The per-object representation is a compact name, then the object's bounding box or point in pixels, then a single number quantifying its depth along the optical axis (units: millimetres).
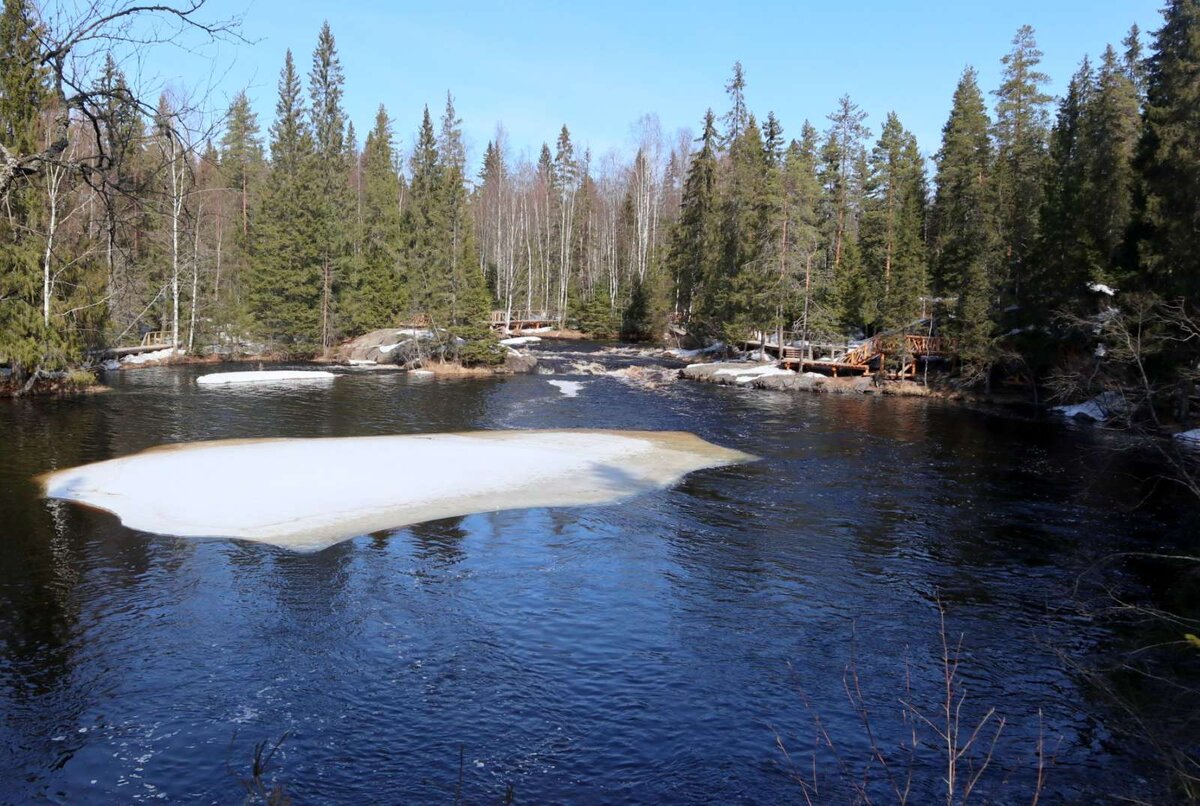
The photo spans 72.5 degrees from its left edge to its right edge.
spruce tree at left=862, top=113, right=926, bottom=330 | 43500
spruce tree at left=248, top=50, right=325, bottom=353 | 51812
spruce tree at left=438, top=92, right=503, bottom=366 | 47281
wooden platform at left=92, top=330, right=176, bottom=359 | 45219
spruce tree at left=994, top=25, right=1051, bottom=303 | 43219
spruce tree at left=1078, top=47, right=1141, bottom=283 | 33375
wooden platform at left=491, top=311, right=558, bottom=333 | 71506
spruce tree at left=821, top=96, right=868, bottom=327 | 59219
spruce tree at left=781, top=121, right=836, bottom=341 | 45781
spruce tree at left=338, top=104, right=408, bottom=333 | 56219
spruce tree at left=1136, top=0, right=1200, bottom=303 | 26844
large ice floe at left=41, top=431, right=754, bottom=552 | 16141
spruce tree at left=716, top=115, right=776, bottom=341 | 48156
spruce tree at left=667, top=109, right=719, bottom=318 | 57812
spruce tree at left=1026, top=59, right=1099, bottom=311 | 34531
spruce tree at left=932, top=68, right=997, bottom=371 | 39281
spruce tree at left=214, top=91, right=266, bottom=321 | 55000
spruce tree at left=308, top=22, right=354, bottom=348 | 53188
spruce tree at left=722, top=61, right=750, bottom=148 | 56688
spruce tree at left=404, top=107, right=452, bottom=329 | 47656
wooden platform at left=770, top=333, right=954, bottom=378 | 44094
